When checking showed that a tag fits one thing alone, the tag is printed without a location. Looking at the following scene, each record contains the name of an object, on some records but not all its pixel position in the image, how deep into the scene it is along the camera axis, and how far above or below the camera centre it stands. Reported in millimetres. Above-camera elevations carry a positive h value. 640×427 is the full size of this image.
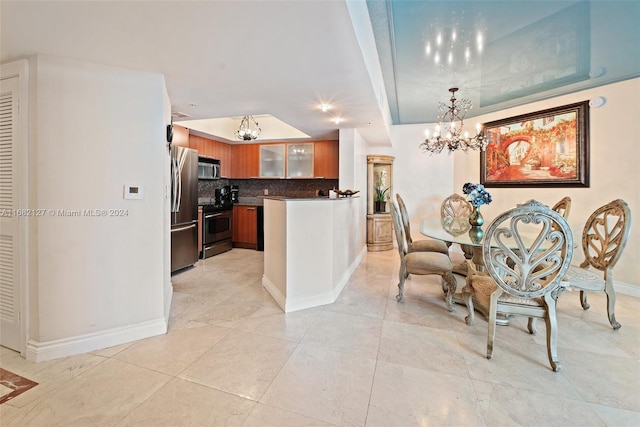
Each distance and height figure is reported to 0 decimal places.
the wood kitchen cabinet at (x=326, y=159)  5168 +919
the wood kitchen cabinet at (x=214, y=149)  4816 +1098
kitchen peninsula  2641 -461
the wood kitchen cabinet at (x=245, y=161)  5639 +974
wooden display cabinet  5113 +61
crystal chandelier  3657 +958
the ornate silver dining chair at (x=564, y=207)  3027 -5
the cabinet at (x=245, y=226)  5457 -423
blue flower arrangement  2865 +112
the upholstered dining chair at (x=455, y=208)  4325 -28
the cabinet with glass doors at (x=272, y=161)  5503 +952
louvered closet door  1878 -100
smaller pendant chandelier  4719 +1468
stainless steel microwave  4758 +699
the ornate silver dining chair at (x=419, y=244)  3457 -506
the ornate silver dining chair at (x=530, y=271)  1738 -454
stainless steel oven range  4668 -431
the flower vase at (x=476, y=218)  2890 -129
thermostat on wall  2076 +109
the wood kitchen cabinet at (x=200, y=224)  4566 -326
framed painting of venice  3547 +854
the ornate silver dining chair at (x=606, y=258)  2227 -477
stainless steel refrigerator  3621 -105
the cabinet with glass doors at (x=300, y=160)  5324 +926
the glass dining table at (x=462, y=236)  2514 -307
